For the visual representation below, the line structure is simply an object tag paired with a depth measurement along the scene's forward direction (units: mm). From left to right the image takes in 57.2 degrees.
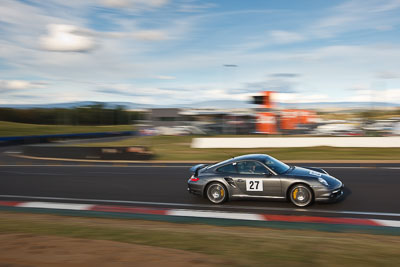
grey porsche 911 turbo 8086
